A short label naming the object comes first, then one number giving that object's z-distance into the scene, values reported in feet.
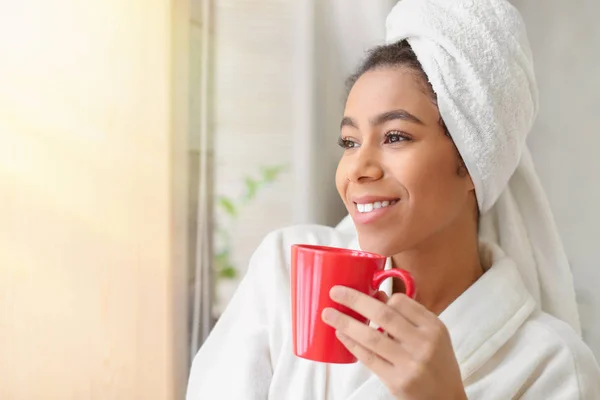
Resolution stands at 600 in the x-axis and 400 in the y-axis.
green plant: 3.90
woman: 2.87
